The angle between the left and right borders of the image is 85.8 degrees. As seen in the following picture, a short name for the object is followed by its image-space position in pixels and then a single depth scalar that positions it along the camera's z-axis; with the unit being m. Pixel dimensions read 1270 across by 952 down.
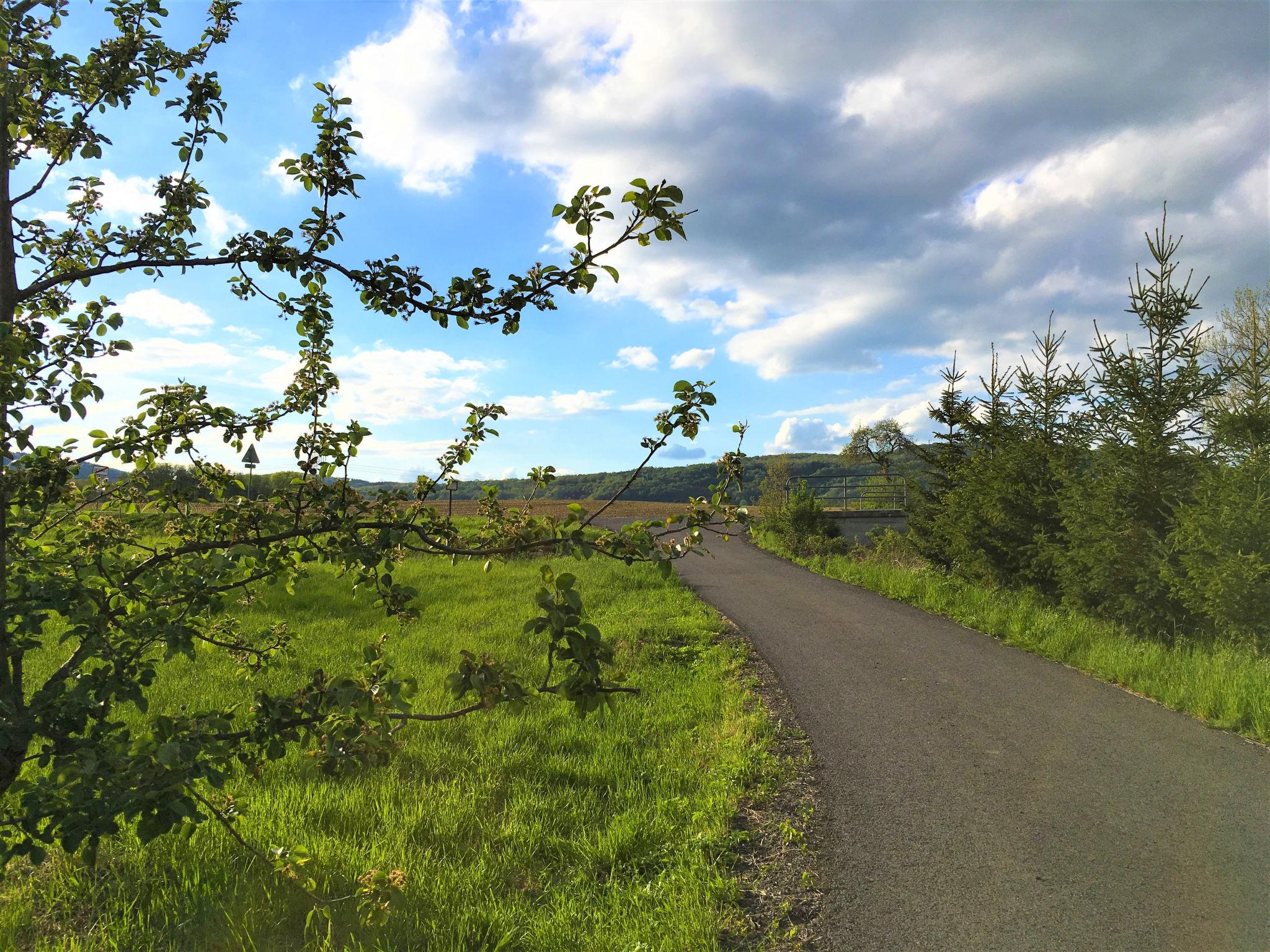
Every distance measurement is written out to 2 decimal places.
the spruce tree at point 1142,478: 8.45
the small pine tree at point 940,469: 14.73
